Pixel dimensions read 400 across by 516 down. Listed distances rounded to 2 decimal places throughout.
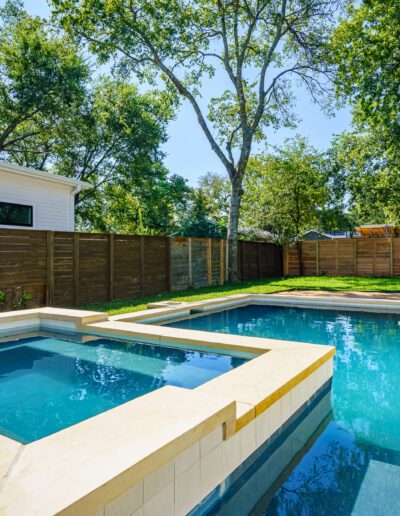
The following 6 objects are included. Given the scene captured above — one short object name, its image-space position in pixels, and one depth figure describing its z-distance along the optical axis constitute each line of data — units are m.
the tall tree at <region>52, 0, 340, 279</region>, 13.33
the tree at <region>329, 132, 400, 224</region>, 17.00
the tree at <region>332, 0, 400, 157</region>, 12.80
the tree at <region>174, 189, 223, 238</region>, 15.80
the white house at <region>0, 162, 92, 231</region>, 9.73
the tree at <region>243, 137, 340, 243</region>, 19.20
